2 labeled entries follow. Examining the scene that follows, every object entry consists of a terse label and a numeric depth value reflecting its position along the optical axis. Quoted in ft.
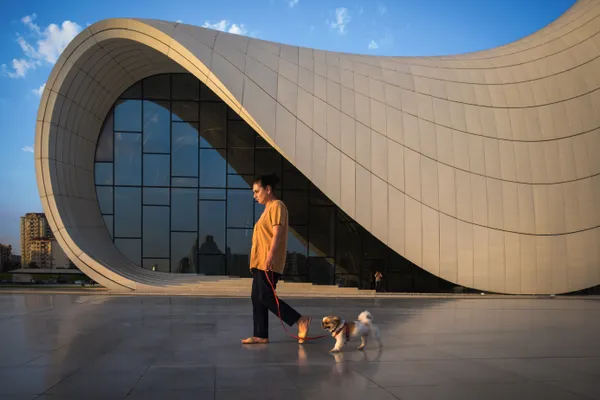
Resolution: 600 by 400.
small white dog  20.07
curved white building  56.18
